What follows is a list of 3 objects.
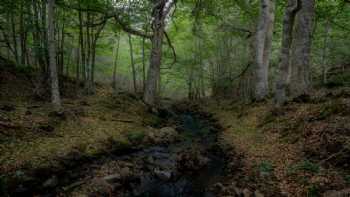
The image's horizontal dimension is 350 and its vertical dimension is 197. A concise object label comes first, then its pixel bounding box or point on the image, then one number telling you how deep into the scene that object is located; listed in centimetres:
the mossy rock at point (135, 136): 1115
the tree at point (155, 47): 1617
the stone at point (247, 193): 595
